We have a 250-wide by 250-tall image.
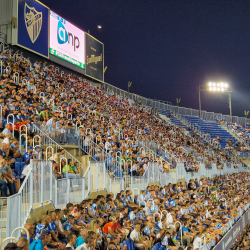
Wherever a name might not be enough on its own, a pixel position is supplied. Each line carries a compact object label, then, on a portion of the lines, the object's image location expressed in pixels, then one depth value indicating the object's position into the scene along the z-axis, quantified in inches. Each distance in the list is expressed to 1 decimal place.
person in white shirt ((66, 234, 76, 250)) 251.1
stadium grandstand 286.8
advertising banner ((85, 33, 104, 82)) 1198.8
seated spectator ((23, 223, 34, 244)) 239.1
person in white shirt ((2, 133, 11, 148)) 353.7
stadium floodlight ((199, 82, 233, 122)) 1905.8
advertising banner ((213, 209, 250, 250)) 564.8
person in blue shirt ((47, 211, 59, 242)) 262.2
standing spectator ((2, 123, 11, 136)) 382.9
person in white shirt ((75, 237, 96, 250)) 254.2
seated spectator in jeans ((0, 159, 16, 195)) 283.3
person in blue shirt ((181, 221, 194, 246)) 454.0
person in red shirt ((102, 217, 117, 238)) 328.1
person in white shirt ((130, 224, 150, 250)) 344.2
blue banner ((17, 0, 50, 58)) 848.3
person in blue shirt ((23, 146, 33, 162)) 350.6
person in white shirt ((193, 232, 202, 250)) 446.3
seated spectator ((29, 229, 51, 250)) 215.5
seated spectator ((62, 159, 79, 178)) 393.5
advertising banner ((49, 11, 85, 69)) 989.8
